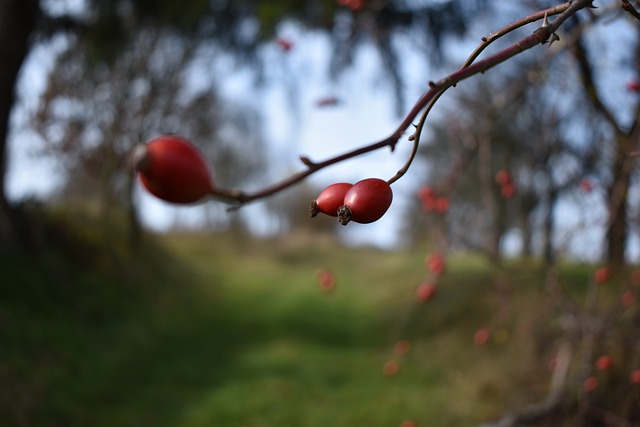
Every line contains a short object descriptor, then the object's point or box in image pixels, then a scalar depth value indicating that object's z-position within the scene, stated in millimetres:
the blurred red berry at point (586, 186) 2703
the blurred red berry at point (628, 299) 3023
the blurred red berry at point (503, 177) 2594
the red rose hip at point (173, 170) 474
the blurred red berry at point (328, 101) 2051
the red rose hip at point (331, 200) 636
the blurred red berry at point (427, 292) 2824
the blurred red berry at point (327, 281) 3278
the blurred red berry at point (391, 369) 3189
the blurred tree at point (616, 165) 2119
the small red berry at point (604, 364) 2781
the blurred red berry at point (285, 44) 2667
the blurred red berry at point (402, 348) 3359
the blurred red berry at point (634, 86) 1831
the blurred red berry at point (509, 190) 2839
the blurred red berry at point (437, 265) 2846
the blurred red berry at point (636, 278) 3148
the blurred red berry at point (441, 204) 2824
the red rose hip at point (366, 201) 592
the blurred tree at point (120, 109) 7457
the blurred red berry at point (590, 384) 2874
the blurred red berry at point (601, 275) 2957
